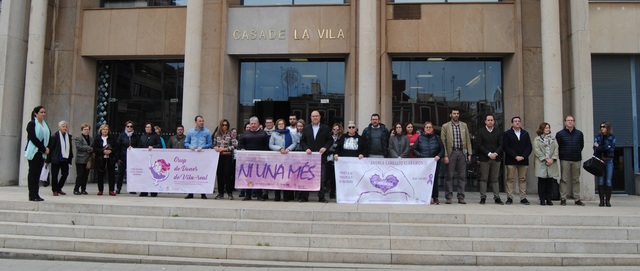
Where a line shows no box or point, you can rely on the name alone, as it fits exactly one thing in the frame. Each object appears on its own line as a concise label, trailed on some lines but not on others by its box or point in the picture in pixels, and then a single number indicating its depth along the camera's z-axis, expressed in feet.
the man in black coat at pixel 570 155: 33.78
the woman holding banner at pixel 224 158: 34.45
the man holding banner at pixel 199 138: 35.04
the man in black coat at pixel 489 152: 33.27
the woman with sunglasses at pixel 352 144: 33.27
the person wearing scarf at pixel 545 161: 33.22
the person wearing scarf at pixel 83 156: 35.42
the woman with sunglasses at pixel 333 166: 34.45
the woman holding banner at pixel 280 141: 33.91
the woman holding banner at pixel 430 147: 32.89
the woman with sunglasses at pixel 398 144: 33.42
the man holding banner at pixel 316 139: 33.09
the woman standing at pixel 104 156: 35.76
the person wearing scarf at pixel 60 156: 34.40
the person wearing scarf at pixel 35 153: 29.27
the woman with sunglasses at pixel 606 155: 33.88
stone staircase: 22.62
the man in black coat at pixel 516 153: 33.19
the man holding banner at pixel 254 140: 34.19
